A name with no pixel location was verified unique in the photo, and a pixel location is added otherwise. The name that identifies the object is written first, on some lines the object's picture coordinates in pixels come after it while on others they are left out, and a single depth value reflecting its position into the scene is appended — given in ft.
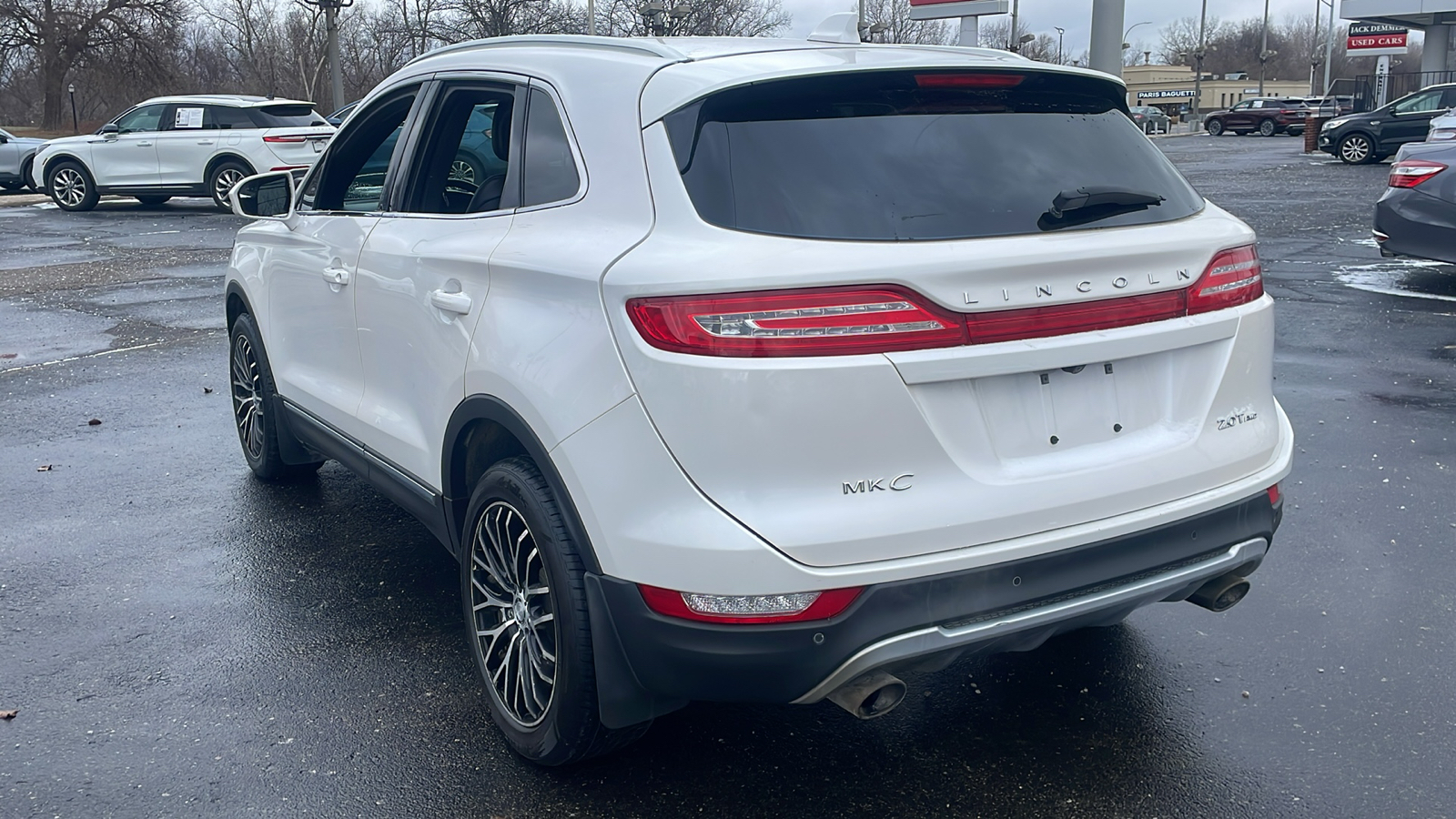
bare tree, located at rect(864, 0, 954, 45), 238.27
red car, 171.94
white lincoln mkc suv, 8.24
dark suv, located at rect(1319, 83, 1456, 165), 89.10
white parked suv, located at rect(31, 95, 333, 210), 65.31
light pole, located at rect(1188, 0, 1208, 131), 266.18
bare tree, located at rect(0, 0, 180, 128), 151.74
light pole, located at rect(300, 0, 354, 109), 103.58
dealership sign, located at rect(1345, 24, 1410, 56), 141.49
